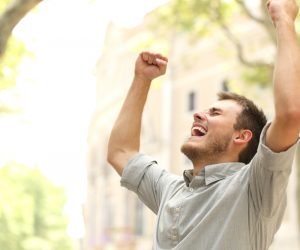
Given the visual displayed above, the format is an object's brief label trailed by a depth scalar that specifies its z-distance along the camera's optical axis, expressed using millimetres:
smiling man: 2916
